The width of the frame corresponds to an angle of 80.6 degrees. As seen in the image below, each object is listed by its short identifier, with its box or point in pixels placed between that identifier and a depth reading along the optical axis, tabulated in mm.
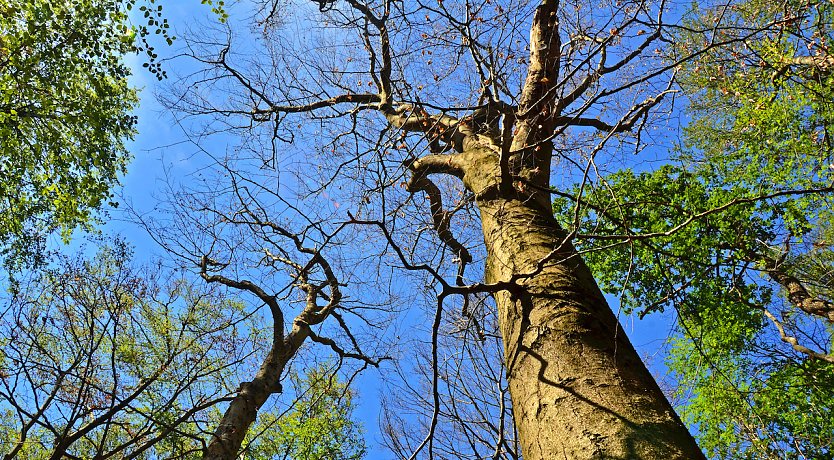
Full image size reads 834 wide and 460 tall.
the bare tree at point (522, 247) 1534
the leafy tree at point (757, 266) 6254
